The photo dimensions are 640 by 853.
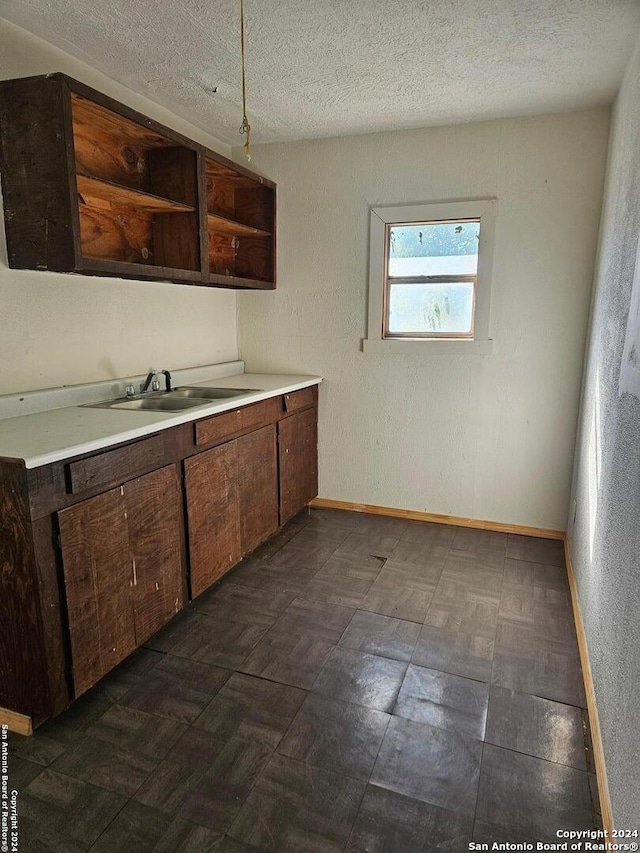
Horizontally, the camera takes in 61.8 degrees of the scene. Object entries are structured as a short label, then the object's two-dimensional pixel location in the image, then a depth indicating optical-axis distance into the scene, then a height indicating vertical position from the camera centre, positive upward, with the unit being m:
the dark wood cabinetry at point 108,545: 1.58 -0.81
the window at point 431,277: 3.14 +0.25
